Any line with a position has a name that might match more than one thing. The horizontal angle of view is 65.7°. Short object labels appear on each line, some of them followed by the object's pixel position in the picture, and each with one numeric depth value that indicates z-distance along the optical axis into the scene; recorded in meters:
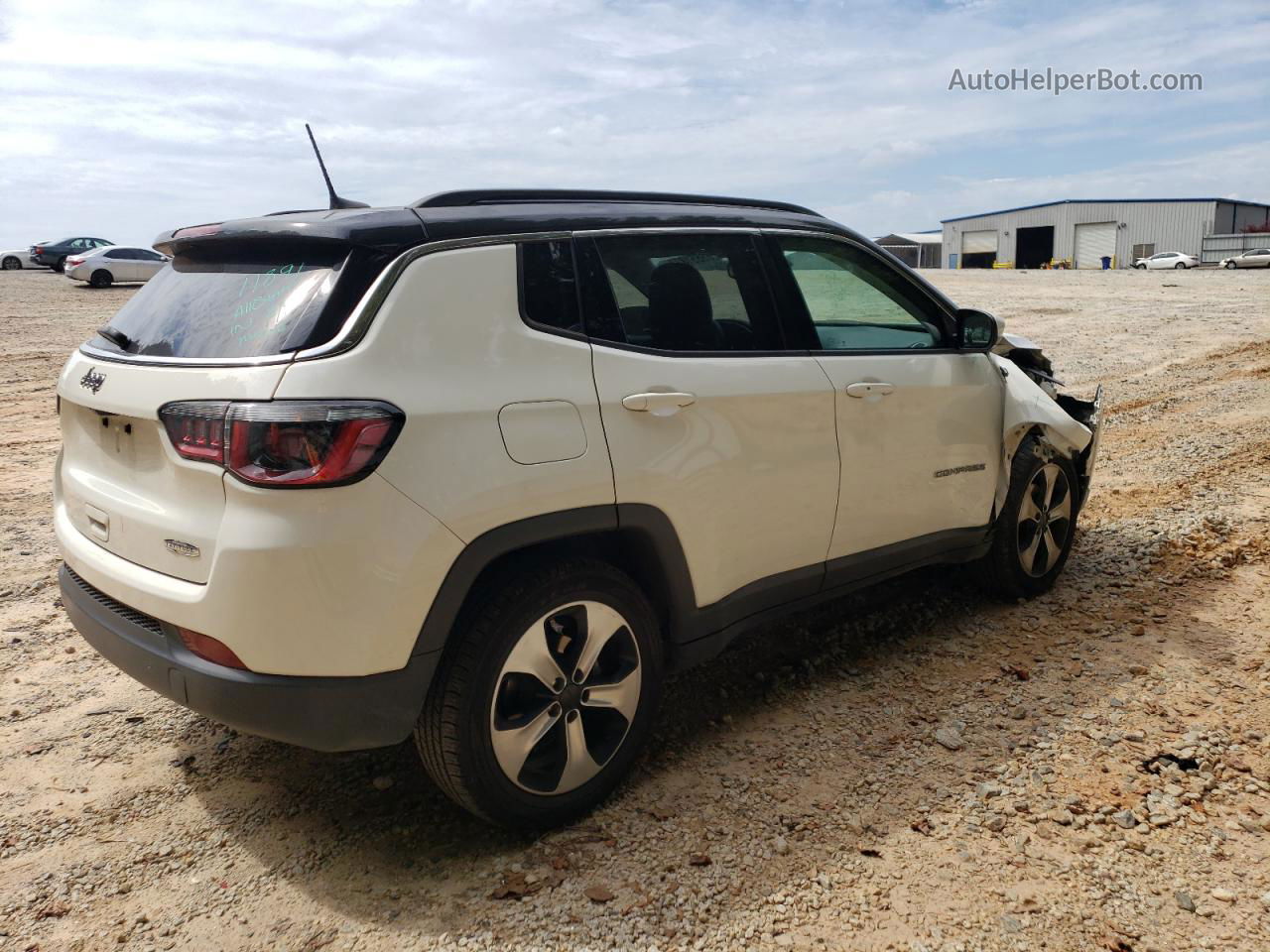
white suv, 2.43
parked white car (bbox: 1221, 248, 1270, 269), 48.91
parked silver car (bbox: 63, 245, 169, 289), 27.80
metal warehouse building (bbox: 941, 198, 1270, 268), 64.81
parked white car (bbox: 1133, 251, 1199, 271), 54.56
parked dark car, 35.09
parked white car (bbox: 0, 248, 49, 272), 37.62
